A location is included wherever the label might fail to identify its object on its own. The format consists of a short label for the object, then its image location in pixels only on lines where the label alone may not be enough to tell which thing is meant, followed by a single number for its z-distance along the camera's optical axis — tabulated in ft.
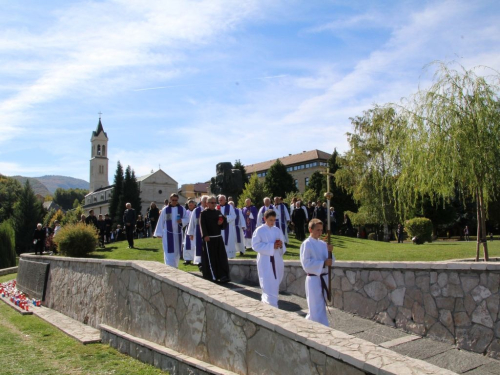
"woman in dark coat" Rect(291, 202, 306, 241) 68.33
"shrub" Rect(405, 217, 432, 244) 72.64
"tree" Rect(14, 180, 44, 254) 169.37
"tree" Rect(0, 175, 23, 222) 242.17
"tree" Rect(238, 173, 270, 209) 101.87
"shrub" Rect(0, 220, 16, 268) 86.48
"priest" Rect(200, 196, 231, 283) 33.53
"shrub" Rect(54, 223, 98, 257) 59.41
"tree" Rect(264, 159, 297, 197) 235.20
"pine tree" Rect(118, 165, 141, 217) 251.39
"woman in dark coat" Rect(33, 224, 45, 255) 72.95
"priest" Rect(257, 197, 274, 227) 50.84
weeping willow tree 37.68
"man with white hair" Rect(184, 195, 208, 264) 39.04
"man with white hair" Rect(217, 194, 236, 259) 46.39
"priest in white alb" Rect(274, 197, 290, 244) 58.08
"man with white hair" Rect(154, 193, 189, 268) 43.16
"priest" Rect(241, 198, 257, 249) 58.39
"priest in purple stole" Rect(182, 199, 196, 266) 44.45
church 309.22
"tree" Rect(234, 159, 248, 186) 247.91
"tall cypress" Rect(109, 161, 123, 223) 255.09
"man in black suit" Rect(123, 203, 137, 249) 65.00
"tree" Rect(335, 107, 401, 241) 122.52
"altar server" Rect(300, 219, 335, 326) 21.26
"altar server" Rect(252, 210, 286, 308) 27.40
